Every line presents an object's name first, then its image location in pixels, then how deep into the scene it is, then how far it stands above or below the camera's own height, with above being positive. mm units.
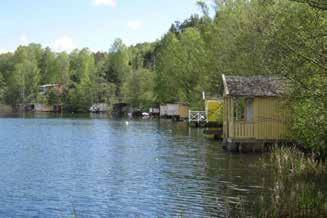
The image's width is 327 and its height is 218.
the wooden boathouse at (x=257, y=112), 34625 +113
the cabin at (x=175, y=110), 91000 +657
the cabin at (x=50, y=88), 164000 +8076
